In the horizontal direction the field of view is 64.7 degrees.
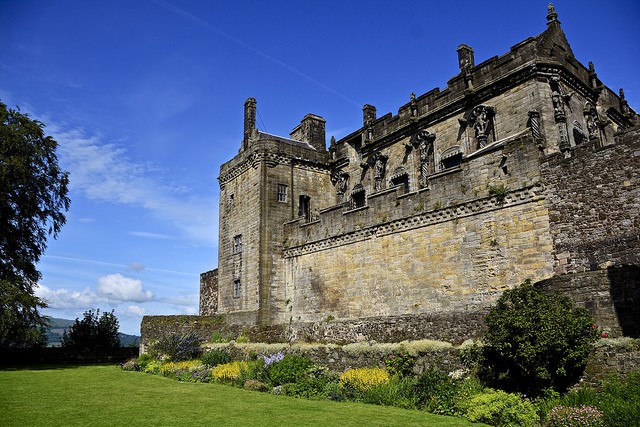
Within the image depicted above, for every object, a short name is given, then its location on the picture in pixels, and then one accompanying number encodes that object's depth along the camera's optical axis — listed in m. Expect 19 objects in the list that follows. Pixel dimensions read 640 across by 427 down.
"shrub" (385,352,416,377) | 14.81
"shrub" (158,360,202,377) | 21.57
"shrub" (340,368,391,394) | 14.59
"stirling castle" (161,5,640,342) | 15.28
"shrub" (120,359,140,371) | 25.55
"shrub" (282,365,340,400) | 15.23
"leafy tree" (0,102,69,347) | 23.44
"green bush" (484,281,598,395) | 11.60
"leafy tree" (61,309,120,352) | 35.19
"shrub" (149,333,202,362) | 24.32
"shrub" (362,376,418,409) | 13.26
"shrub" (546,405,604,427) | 9.76
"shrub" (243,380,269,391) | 16.80
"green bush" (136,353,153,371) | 25.20
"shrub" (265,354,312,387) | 16.73
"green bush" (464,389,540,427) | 10.96
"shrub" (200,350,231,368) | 21.88
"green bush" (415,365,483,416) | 12.38
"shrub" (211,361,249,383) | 18.74
